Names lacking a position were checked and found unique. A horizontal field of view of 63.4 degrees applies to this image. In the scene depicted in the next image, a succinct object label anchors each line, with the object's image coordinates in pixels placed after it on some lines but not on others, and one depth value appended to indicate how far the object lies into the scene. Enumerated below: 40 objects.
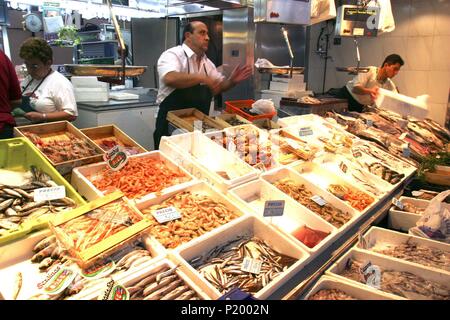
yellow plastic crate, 2.12
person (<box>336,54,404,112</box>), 5.40
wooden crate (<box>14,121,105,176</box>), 2.28
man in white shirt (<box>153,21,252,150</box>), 3.54
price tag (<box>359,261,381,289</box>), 1.95
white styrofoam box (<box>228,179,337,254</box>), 2.21
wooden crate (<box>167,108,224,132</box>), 3.20
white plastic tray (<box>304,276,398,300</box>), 1.87
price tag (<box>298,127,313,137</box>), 3.63
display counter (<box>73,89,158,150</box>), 4.21
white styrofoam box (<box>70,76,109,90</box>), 4.38
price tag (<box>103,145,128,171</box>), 2.33
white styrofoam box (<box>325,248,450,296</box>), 2.10
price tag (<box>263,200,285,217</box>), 2.05
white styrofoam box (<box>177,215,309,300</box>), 1.70
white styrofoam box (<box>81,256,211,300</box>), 1.53
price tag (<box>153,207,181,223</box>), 2.00
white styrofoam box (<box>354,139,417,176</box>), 3.57
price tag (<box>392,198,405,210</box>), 3.01
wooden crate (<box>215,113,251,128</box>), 3.53
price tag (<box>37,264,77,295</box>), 1.47
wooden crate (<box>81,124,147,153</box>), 2.83
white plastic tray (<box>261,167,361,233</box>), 2.48
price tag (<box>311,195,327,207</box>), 2.54
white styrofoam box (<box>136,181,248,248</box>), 2.13
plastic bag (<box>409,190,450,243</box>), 2.54
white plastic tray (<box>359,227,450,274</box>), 2.52
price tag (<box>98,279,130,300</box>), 1.41
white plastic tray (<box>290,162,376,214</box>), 2.89
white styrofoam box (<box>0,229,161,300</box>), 1.48
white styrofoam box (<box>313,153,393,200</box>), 2.96
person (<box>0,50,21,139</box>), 3.15
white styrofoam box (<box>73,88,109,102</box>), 4.36
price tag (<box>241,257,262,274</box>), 1.81
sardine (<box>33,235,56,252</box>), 1.70
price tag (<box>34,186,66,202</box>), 1.90
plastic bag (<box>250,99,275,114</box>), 3.88
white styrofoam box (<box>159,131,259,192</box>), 2.46
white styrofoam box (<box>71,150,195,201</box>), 2.13
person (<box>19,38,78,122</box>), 3.44
